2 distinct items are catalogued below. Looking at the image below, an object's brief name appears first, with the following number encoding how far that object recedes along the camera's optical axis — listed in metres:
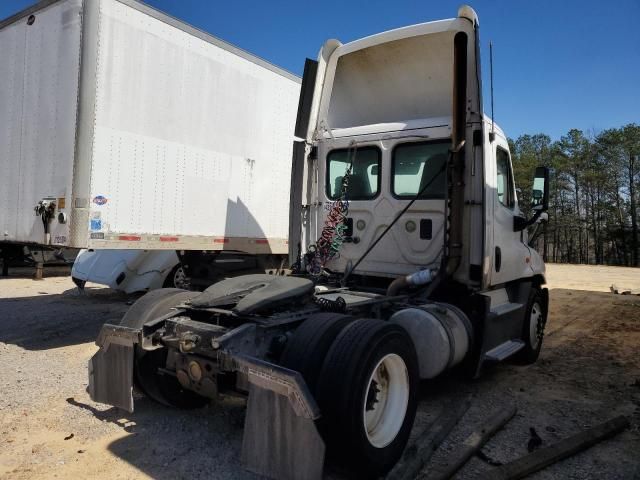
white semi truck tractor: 2.99
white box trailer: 5.94
